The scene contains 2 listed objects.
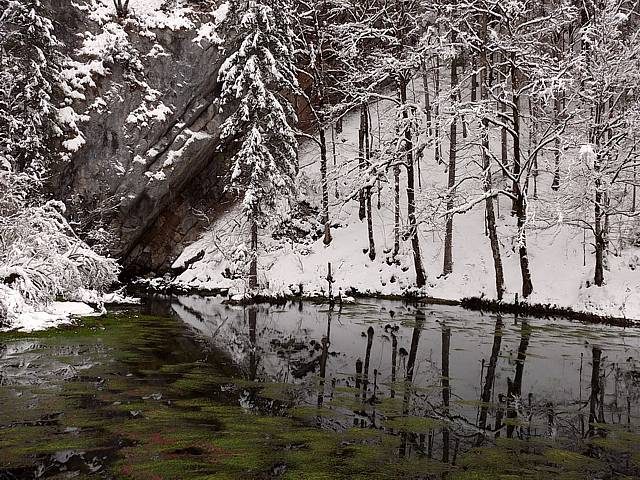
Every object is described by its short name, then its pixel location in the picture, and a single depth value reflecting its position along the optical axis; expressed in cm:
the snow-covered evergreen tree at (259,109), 2230
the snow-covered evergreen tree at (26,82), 2189
